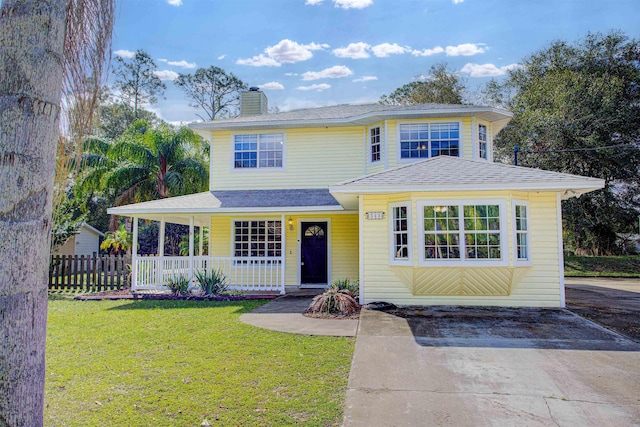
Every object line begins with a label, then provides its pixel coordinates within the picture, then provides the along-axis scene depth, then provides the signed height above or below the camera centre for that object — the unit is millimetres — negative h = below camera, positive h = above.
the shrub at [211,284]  11012 -1085
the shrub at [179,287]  11250 -1192
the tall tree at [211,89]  34031 +13564
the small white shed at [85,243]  24391 +135
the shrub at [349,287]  9711 -1063
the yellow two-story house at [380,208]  8250 +949
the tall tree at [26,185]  1868 +300
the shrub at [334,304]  8344 -1272
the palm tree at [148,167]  19281 +3948
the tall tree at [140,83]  33688 +13986
